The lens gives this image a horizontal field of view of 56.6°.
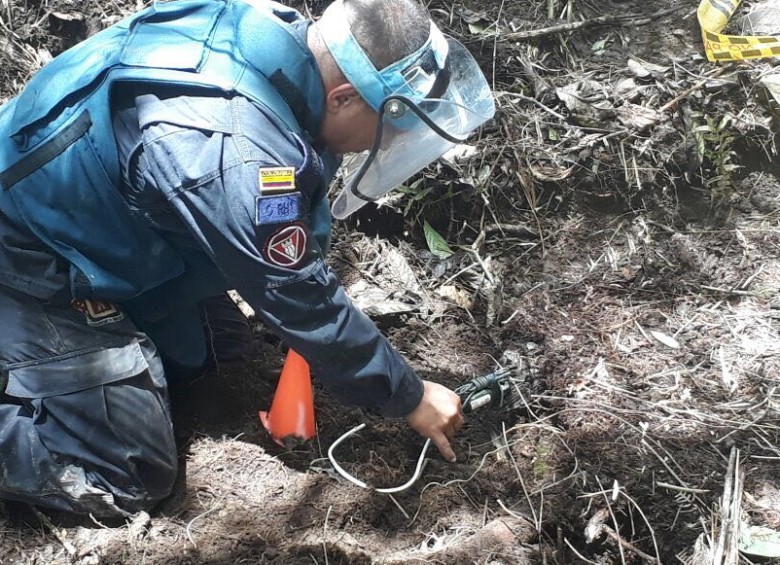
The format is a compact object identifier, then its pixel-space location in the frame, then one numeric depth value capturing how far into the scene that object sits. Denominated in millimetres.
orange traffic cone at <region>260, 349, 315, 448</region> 2197
